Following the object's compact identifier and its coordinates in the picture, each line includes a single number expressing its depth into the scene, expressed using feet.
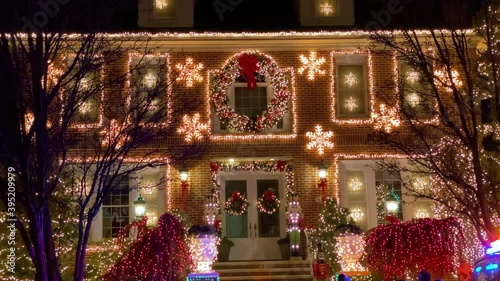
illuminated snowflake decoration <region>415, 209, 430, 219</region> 73.56
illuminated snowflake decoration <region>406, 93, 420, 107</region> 73.87
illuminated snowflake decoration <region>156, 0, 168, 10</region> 74.69
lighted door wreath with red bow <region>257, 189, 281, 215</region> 72.90
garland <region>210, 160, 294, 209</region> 72.08
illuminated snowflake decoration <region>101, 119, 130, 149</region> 48.35
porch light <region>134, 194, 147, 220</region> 67.26
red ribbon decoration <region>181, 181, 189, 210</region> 71.26
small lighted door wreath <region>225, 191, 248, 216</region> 72.49
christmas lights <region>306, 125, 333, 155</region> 72.74
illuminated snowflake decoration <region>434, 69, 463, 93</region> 67.50
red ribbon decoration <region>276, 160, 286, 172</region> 72.69
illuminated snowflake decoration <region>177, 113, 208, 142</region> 71.97
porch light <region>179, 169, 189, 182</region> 71.36
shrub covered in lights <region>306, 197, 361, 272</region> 63.52
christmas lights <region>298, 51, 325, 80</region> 73.61
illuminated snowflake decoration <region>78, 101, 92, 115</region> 69.92
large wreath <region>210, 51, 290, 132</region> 72.38
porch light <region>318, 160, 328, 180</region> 71.67
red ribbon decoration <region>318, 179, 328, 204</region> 71.67
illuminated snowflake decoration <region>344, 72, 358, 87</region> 74.84
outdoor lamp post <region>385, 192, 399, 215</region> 68.39
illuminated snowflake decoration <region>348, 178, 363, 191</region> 73.82
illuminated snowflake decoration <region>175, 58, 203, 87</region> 71.87
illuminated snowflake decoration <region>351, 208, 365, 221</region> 73.26
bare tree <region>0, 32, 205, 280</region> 42.24
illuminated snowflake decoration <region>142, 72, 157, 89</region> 72.02
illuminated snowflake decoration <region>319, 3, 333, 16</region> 75.36
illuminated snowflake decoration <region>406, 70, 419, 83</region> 74.20
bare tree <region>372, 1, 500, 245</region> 48.29
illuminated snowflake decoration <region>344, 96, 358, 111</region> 74.54
